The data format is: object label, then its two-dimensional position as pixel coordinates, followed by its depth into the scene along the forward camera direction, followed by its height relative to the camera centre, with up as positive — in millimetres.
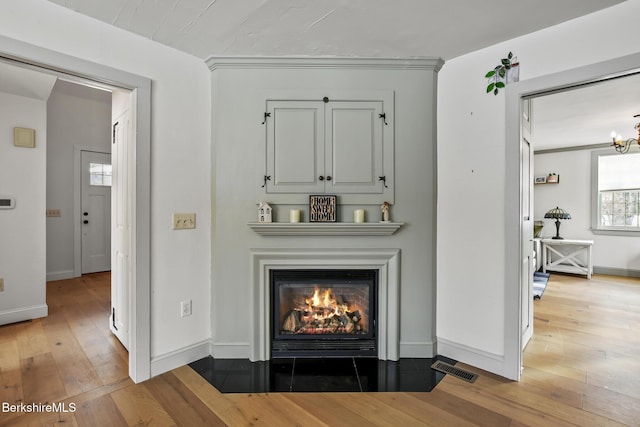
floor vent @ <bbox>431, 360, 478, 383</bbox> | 2066 -1165
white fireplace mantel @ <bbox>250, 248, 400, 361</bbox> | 2271 -479
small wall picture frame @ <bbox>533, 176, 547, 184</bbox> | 5786 +640
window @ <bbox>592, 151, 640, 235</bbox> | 5086 +346
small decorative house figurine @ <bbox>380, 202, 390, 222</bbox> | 2225 -5
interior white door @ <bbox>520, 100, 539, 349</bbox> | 2310 -151
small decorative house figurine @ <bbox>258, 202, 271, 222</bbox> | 2205 -8
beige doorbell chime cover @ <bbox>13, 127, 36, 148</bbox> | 3053 +769
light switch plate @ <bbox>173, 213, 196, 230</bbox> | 2179 -78
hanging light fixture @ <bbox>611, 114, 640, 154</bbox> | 3808 +994
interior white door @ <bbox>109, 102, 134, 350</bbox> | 2237 -118
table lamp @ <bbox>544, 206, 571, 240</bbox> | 5375 -55
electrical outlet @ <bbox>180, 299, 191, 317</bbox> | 2230 -747
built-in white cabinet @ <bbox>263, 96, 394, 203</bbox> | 2264 +502
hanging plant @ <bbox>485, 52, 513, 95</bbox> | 2074 +991
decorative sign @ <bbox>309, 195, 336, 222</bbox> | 2223 +24
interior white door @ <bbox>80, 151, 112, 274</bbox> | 4781 -12
